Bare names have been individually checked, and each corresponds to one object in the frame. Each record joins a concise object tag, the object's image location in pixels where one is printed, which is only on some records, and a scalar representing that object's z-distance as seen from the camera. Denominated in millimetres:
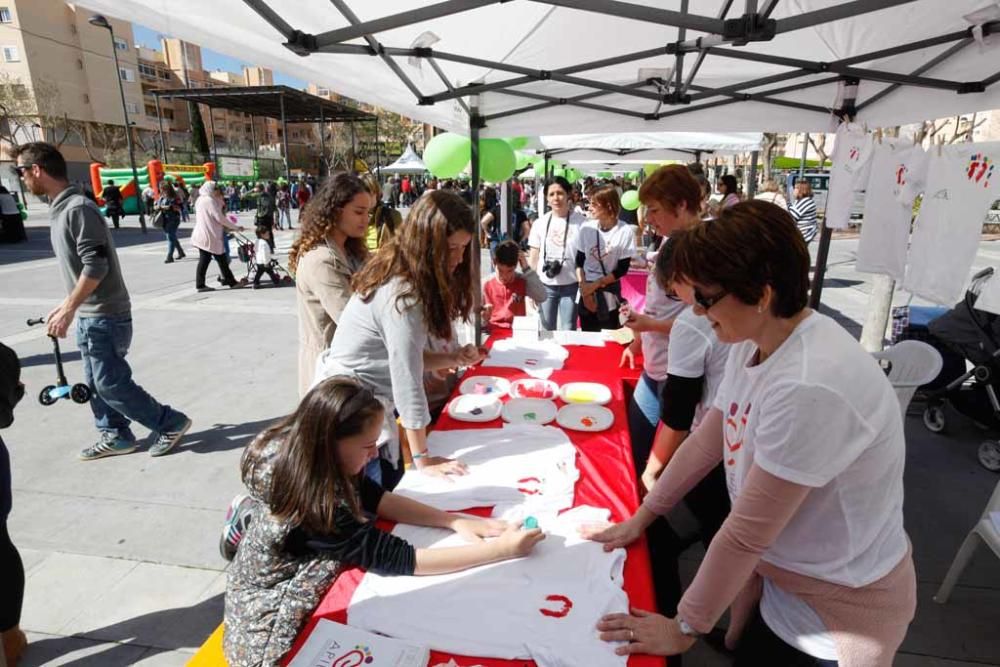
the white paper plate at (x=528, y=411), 2326
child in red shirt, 3859
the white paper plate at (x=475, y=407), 2346
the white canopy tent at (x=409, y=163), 19984
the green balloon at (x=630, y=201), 10875
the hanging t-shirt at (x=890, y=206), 3254
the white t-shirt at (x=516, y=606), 1222
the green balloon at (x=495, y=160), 4352
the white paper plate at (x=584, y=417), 2248
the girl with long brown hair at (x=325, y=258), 2553
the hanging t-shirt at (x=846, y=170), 3324
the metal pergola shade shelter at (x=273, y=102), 18250
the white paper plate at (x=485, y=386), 2635
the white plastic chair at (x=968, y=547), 2248
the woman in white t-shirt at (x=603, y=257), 4773
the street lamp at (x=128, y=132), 14081
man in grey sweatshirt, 2996
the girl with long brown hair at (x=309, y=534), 1372
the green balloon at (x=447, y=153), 4465
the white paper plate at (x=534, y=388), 2600
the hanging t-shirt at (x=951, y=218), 2848
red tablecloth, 1339
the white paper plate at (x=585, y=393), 2523
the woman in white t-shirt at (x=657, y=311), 2459
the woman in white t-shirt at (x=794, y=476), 982
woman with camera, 4824
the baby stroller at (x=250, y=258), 9094
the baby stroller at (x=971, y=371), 3514
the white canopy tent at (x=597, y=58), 2068
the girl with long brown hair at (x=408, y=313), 1874
